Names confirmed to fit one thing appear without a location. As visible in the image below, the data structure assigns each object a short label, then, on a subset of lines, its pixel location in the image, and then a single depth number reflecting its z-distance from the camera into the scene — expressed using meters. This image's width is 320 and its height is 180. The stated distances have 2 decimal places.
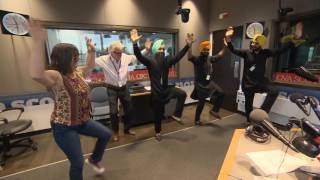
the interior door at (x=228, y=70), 4.18
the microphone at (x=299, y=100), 1.11
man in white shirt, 2.84
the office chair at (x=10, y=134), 2.44
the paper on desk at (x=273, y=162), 1.04
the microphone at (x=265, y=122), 0.95
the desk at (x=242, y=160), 1.04
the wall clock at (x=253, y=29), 3.59
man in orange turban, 3.35
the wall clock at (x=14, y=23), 2.74
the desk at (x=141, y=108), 3.54
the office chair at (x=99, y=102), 3.52
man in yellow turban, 3.13
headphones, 1.44
